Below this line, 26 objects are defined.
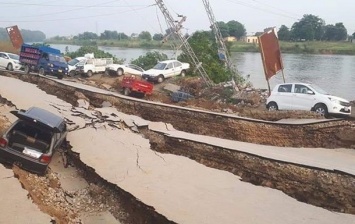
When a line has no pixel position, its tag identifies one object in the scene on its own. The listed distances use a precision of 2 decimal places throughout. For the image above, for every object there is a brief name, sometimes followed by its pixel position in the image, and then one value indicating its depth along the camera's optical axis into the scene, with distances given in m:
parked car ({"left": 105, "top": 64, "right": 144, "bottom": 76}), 28.99
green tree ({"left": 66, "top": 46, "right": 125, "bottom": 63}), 43.69
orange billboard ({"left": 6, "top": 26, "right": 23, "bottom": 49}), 40.53
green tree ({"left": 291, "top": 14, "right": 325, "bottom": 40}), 84.06
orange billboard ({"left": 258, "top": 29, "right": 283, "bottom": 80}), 20.12
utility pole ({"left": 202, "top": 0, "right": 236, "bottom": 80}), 27.85
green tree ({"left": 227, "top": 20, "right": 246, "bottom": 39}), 108.50
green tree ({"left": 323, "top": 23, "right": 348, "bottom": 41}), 85.75
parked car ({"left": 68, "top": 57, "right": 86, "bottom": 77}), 28.86
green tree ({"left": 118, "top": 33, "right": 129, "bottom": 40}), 139.88
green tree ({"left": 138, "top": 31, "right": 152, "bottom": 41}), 129.12
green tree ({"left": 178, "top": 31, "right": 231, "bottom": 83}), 30.56
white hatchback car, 15.50
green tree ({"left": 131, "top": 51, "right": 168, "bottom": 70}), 38.17
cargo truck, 24.73
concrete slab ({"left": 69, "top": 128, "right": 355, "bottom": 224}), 6.20
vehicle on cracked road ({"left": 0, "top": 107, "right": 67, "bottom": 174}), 7.95
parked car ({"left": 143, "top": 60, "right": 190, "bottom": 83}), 26.62
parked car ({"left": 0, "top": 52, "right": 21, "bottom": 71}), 27.75
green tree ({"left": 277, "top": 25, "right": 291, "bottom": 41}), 85.32
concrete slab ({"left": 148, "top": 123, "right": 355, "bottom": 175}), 9.42
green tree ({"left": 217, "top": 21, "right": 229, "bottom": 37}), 98.05
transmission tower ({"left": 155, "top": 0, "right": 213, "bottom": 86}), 28.62
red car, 21.92
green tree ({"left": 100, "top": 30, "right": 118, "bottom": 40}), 157.46
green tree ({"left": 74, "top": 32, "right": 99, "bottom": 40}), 163.88
